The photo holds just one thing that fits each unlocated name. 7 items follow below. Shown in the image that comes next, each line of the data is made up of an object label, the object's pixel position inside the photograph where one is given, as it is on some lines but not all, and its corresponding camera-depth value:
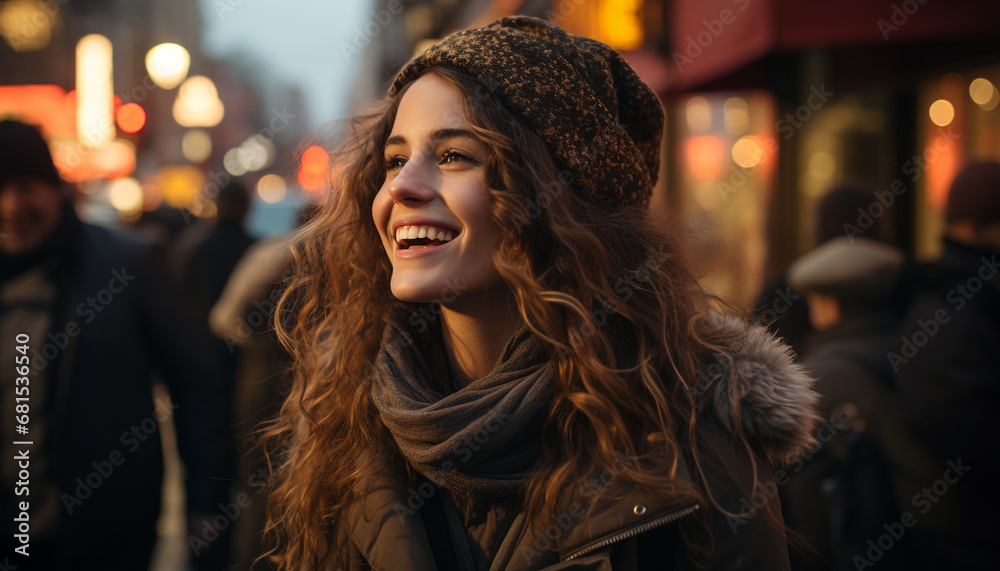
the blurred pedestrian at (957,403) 3.20
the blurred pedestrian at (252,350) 4.72
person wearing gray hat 3.38
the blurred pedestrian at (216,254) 6.15
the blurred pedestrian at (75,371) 3.04
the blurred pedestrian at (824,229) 4.29
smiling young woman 1.91
